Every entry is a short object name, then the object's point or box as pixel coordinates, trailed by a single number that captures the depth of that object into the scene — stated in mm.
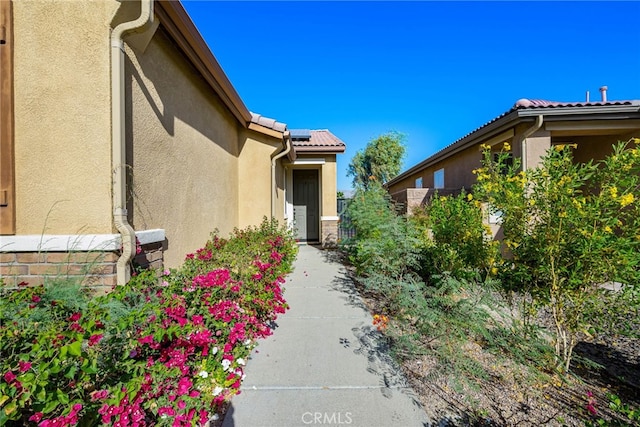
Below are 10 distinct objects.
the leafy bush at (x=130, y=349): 1291
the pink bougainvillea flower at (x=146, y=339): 1750
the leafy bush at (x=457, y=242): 4332
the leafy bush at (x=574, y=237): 2619
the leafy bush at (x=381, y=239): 5004
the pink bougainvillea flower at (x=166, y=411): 1801
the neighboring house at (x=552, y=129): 6410
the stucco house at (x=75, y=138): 2797
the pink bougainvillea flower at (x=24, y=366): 1241
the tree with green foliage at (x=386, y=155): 28422
